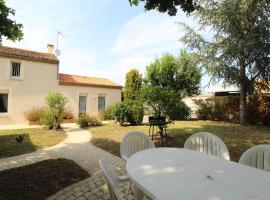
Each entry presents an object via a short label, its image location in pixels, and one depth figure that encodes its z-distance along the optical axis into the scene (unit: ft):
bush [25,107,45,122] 40.86
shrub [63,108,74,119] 44.06
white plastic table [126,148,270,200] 4.90
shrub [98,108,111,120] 48.95
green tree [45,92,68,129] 33.46
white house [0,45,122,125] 40.28
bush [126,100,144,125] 38.90
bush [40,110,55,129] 33.64
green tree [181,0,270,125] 31.92
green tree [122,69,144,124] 50.78
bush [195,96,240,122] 39.94
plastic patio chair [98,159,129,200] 4.67
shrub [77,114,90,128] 38.20
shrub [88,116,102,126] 39.72
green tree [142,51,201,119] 51.32
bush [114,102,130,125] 38.38
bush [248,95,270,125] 35.76
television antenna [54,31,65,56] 49.60
